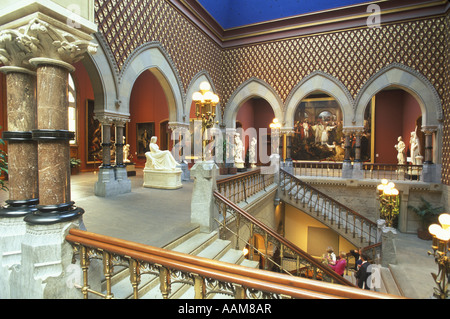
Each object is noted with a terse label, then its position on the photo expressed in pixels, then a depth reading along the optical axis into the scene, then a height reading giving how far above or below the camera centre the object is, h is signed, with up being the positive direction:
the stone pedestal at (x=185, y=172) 10.05 -0.93
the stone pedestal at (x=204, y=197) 4.42 -0.86
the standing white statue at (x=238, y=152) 12.18 -0.10
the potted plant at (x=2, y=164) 3.01 -0.20
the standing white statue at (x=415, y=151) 10.72 +0.01
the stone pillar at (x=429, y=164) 9.86 -0.52
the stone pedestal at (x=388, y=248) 6.96 -2.80
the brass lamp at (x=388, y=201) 7.45 -1.60
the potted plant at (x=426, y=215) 9.21 -2.43
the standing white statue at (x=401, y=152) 11.81 -0.04
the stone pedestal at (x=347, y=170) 10.84 -0.85
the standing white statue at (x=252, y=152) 13.15 -0.10
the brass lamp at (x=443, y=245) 3.15 -1.30
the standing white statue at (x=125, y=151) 12.32 -0.08
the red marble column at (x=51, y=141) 2.32 +0.08
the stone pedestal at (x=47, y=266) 2.19 -1.06
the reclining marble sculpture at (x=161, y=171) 7.95 -0.71
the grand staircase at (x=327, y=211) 8.80 -2.36
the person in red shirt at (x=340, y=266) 6.56 -3.11
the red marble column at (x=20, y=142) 2.61 +0.07
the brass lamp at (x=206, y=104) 5.08 +0.96
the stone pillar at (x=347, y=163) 10.86 -0.55
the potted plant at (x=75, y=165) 10.54 -0.73
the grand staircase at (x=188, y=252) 2.70 -1.58
